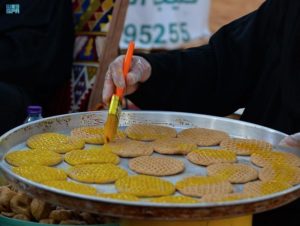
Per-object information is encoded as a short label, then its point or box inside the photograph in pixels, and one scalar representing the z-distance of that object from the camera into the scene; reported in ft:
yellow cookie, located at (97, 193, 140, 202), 4.95
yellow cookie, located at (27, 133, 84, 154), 5.71
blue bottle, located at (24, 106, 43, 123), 7.17
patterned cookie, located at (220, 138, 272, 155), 5.80
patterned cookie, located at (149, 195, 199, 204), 4.97
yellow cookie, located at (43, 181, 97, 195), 5.00
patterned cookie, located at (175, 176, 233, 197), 5.10
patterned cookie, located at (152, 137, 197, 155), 5.74
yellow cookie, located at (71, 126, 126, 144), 5.88
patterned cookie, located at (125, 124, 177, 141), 6.04
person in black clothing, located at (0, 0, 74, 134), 8.88
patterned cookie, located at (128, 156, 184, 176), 5.37
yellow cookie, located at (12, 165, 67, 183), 5.17
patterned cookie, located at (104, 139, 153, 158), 5.67
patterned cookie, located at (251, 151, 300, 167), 5.58
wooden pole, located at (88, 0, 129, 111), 9.12
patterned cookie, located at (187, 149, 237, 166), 5.59
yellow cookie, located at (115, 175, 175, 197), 5.05
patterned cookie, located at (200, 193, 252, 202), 4.95
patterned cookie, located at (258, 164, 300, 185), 5.31
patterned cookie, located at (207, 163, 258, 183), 5.32
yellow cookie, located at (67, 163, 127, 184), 5.23
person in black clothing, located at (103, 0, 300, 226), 6.45
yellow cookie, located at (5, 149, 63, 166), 5.43
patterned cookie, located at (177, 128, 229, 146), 5.94
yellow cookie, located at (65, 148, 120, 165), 5.51
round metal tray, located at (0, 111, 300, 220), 4.62
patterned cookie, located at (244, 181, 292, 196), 5.09
